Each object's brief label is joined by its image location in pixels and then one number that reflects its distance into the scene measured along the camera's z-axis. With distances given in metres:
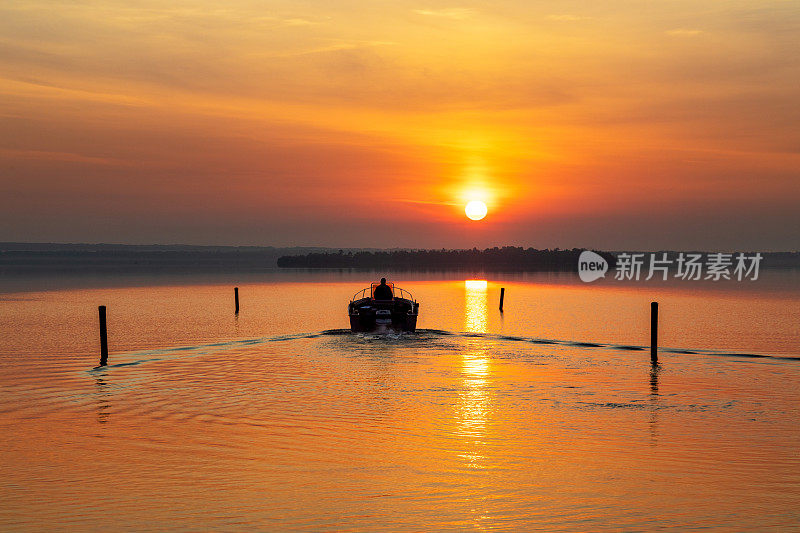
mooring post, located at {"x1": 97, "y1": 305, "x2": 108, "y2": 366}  33.16
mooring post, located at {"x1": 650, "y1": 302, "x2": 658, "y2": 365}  35.21
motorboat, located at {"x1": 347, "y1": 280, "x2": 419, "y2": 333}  45.41
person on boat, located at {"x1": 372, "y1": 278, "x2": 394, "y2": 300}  46.37
